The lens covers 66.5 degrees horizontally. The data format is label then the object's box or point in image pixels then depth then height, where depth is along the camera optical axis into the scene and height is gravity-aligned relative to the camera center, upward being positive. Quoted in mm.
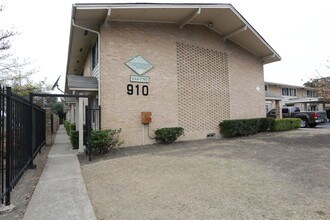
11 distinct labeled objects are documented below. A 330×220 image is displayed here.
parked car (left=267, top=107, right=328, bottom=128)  20672 -148
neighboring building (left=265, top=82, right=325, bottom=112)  28475 +2835
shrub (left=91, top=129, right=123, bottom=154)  9070 -844
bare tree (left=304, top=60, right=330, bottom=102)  14156 +1582
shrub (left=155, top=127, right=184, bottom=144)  11203 -794
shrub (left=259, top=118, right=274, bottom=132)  15312 -568
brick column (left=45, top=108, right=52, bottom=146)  13586 -601
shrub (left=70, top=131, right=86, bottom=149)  11180 -956
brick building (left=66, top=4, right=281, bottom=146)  10461 +2561
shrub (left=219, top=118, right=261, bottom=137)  13334 -646
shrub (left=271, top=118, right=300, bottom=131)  15844 -624
